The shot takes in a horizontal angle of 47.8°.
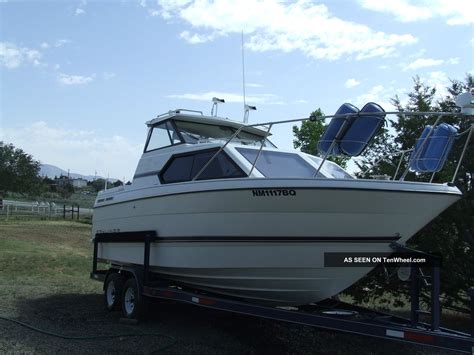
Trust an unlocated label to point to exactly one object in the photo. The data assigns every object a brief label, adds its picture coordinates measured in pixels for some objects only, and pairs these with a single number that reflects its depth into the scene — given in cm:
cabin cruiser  562
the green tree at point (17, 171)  4484
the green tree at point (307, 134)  1596
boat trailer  493
